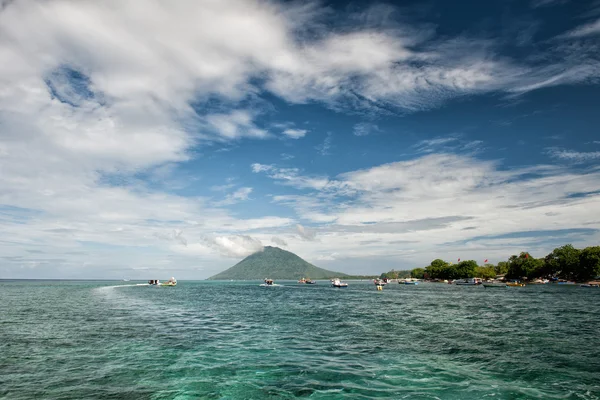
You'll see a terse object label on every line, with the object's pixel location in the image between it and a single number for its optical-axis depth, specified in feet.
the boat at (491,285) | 520.83
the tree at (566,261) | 576.20
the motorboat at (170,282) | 618.44
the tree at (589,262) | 517.14
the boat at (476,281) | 630.74
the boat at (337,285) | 585.79
